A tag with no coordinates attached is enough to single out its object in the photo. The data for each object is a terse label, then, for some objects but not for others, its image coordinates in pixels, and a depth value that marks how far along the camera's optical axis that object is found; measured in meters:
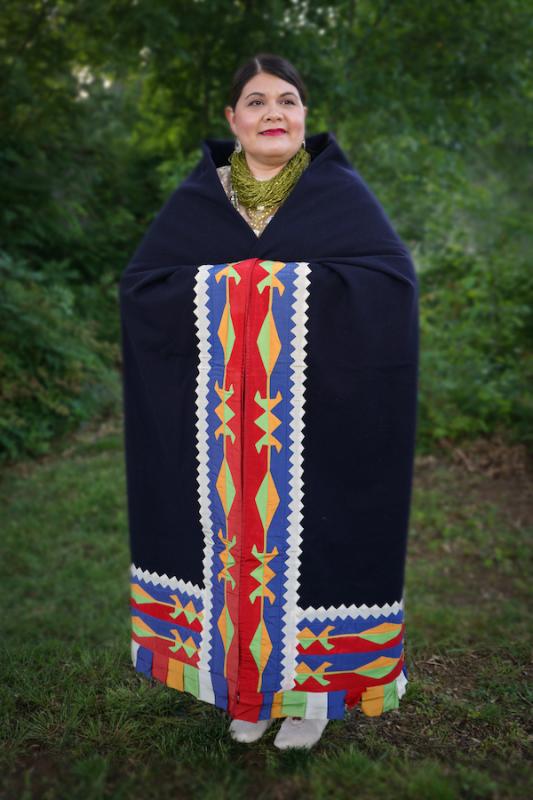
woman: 2.23
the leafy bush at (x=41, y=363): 6.38
